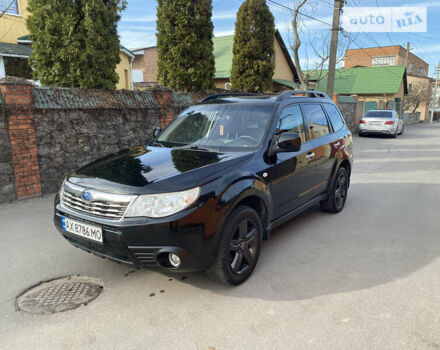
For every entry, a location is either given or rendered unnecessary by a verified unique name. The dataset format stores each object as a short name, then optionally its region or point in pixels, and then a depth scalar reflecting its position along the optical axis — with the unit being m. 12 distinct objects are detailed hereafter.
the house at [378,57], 52.34
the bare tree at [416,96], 40.12
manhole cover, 2.97
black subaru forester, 2.74
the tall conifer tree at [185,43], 9.72
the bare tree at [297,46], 17.05
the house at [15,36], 14.81
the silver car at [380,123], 18.25
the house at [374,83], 33.31
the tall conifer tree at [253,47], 12.97
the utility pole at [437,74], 42.57
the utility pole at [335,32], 15.09
